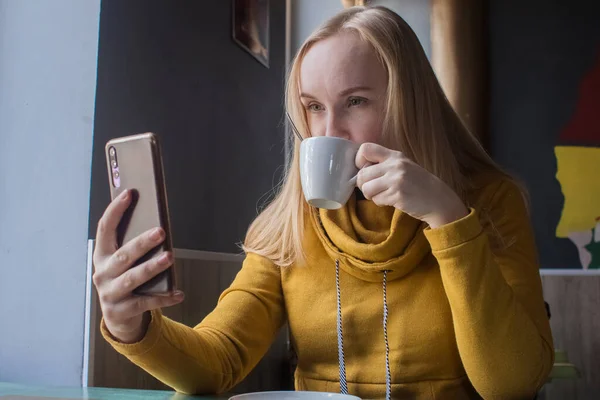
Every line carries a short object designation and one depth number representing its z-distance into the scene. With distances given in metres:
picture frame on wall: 1.84
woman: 0.82
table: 0.76
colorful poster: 2.42
